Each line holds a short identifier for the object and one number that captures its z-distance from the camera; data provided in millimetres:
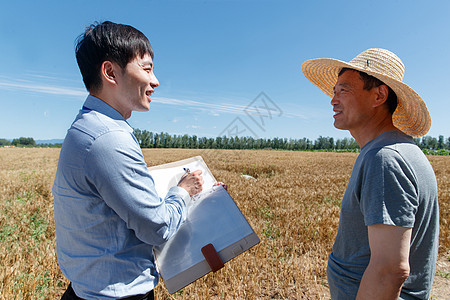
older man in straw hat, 1094
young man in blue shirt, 1110
